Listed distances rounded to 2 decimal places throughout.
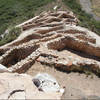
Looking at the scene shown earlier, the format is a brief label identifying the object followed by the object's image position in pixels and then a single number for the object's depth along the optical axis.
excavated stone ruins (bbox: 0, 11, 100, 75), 7.82
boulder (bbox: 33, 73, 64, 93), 4.64
